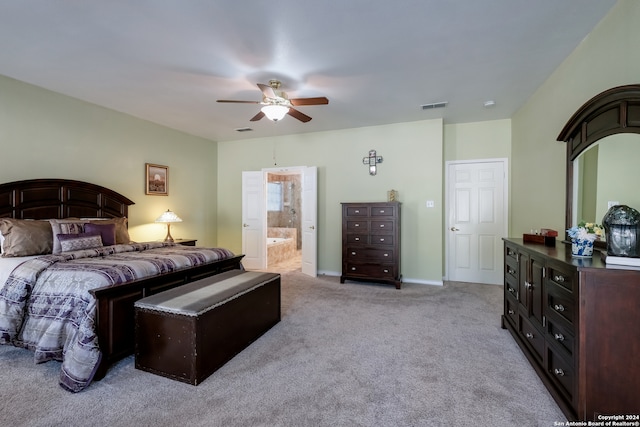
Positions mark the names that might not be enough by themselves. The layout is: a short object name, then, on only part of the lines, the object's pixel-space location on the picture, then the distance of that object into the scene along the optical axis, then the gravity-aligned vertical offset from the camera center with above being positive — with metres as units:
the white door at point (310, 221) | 5.36 -0.22
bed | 2.09 -0.55
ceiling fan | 3.04 +1.13
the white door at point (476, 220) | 4.77 -0.17
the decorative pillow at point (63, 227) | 3.09 -0.21
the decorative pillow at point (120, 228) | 3.74 -0.26
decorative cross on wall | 5.09 +0.84
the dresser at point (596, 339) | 1.53 -0.70
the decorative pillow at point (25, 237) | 2.89 -0.29
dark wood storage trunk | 2.09 -0.93
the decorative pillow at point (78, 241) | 3.08 -0.35
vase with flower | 1.89 -0.19
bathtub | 6.40 -0.93
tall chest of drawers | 4.56 -0.52
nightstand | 4.71 -0.54
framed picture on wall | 4.84 +0.49
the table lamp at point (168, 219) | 4.73 -0.16
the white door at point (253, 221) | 5.95 -0.25
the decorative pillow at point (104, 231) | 3.44 -0.26
